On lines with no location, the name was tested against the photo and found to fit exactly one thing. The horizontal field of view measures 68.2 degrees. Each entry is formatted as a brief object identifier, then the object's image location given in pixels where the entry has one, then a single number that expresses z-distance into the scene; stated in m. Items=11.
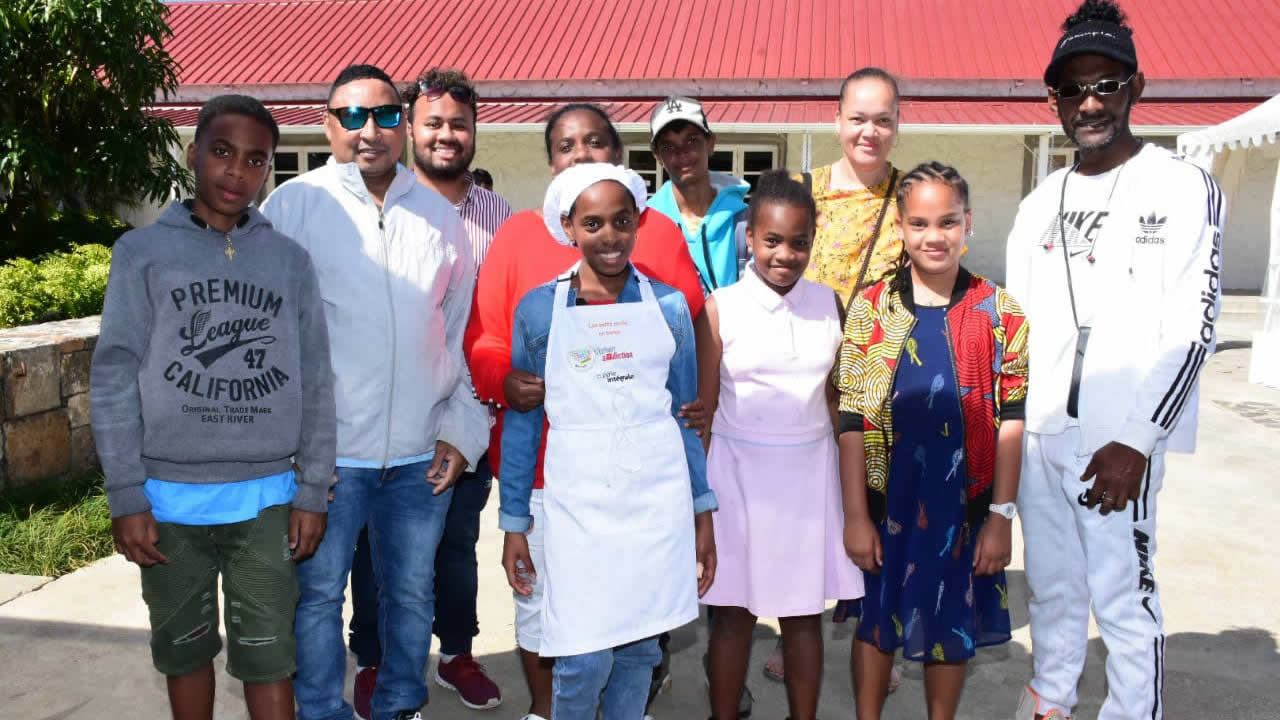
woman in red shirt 2.66
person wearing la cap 3.24
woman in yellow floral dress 3.08
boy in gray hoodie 2.29
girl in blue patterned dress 2.63
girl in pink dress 2.74
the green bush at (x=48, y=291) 6.20
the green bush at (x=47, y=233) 10.69
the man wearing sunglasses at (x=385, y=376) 2.65
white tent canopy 8.95
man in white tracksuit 2.49
